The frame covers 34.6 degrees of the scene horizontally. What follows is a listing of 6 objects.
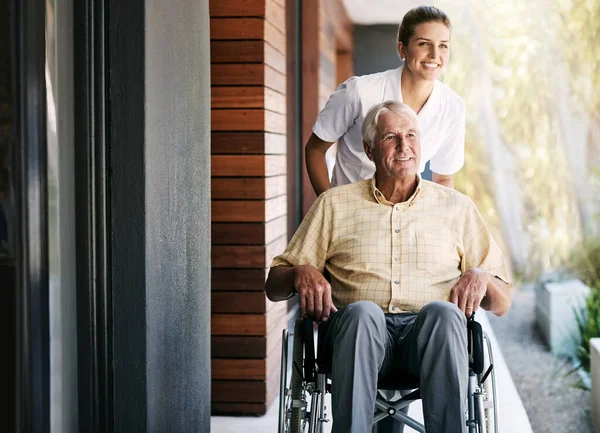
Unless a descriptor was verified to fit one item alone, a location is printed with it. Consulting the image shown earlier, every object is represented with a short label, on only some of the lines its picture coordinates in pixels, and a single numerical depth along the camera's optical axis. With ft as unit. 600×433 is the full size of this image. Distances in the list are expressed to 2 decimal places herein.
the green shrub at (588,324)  19.38
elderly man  8.56
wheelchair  8.30
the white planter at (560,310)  19.50
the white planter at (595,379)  15.17
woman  10.14
